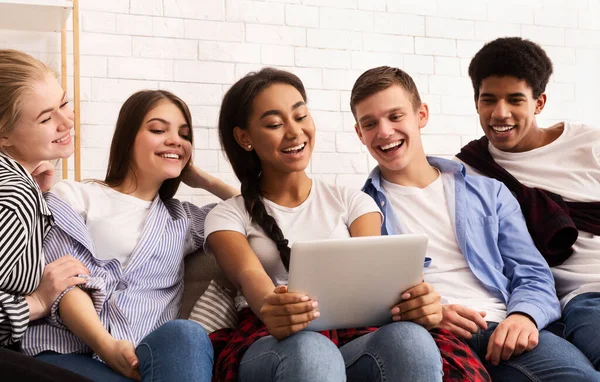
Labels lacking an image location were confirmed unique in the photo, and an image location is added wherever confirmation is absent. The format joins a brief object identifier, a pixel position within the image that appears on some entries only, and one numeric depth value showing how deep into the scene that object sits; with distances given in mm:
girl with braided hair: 1423
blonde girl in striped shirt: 1489
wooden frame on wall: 2756
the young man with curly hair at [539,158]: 1979
